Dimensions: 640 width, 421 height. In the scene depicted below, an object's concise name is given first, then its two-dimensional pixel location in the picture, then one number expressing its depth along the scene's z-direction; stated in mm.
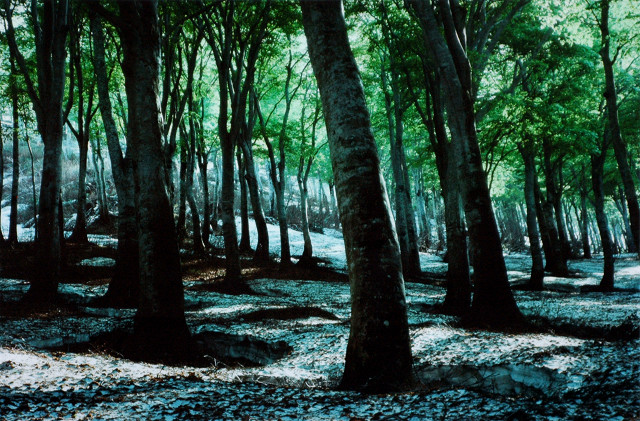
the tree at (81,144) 12013
